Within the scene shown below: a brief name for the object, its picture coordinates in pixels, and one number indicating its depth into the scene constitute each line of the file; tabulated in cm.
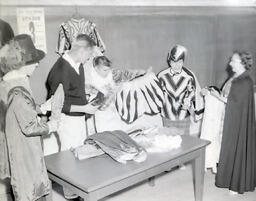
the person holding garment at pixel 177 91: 300
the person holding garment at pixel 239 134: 263
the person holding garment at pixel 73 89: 241
